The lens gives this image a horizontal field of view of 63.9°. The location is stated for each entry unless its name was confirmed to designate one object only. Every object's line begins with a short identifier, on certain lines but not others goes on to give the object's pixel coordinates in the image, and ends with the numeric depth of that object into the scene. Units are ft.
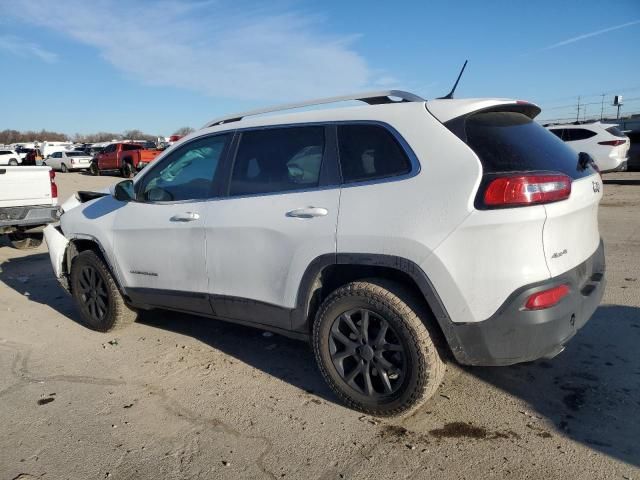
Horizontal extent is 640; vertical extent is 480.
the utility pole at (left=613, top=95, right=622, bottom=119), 135.23
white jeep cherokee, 8.41
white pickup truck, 26.07
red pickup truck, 87.92
